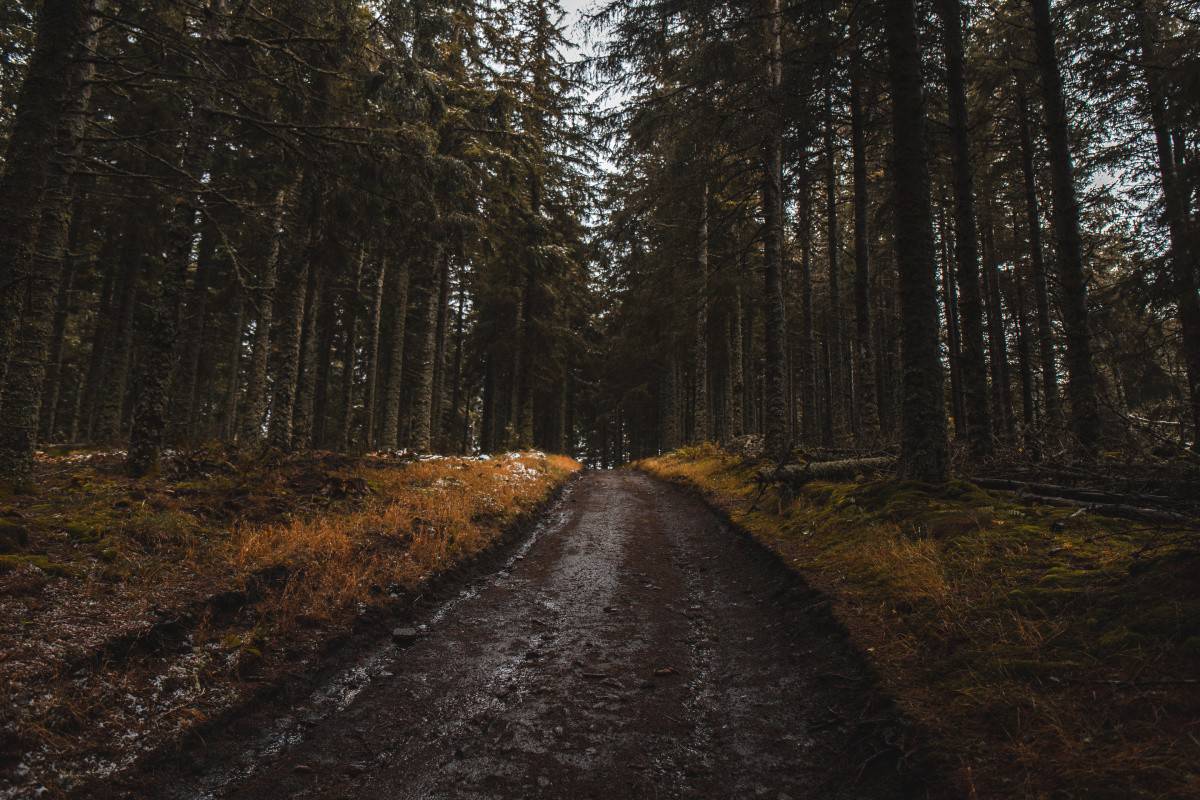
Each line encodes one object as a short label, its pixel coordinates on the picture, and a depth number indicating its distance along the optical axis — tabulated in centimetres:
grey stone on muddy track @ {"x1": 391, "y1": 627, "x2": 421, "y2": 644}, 529
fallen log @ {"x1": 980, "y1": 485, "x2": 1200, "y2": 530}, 431
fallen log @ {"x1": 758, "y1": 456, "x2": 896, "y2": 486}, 1001
